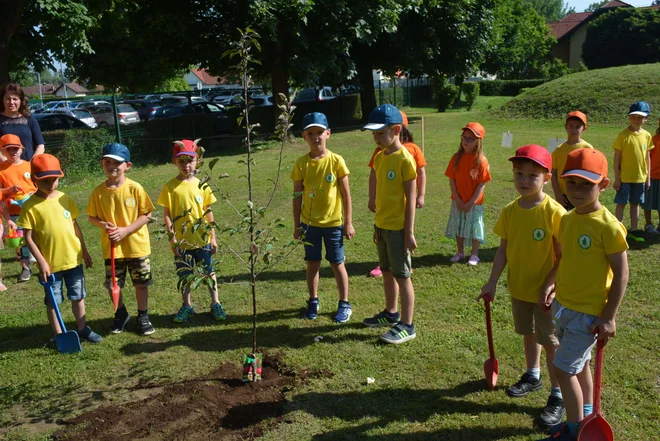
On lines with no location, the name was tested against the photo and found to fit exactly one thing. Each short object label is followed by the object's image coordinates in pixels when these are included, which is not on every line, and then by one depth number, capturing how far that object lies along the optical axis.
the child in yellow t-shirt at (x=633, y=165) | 7.35
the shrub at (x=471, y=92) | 36.00
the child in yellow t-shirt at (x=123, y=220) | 5.00
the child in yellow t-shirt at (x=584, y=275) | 3.10
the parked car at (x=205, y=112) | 22.27
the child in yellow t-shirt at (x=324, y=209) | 5.29
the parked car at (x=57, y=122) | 16.30
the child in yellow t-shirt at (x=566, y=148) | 6.12
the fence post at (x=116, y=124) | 16.58
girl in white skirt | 6.73
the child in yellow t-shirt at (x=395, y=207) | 4.79
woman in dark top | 6.67
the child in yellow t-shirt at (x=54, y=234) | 4.80
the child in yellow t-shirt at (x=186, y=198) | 5.22
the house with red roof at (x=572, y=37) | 60.34
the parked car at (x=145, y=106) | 22.25
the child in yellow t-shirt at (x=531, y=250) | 3.63
